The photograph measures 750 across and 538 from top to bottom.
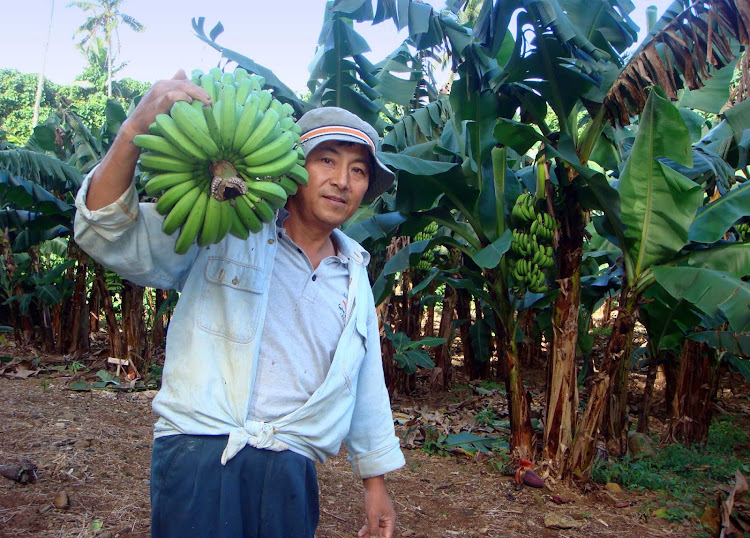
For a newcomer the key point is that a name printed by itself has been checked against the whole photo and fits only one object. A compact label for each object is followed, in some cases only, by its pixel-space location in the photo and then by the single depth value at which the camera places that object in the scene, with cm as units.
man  145
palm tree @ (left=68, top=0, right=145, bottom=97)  3095
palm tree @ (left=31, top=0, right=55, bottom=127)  2189
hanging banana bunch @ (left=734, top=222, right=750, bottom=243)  533
